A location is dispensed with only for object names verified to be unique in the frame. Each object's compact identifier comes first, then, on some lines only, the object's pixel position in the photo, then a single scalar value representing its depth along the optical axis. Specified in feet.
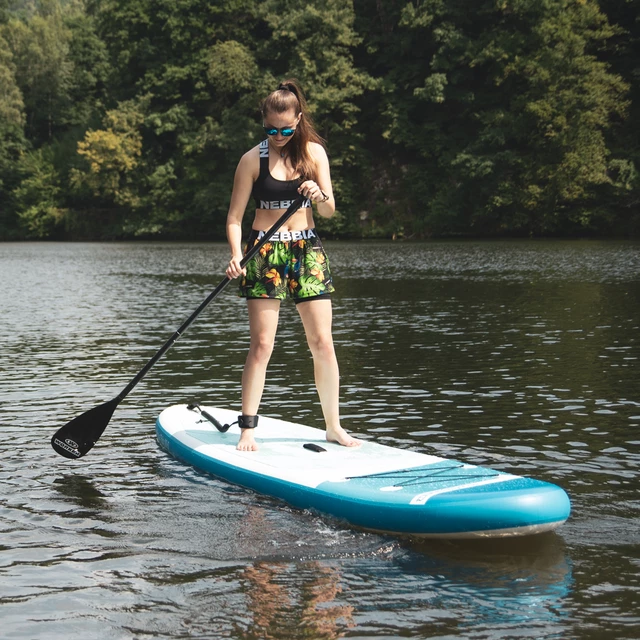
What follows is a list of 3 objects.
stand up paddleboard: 16.08
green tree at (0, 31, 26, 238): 258.57
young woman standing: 20.77
